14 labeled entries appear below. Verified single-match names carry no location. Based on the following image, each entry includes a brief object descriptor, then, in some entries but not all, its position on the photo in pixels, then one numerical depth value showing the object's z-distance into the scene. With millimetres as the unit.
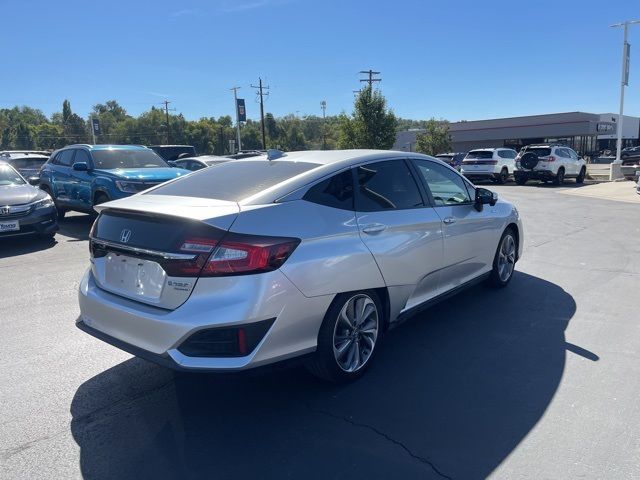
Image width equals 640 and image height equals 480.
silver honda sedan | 2943
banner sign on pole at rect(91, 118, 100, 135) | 56969
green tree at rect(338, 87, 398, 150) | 38219
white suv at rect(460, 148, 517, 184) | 24025
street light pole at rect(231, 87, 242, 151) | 56062
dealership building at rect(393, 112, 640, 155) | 50281
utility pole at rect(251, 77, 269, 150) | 65700
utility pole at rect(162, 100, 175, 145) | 80512
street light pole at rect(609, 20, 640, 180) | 24297
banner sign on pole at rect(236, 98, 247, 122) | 56112
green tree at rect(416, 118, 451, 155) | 51062
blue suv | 9766
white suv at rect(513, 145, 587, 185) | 21969
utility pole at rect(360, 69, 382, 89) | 53488
